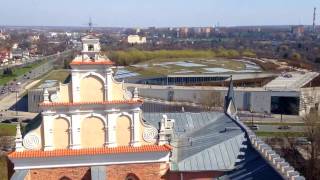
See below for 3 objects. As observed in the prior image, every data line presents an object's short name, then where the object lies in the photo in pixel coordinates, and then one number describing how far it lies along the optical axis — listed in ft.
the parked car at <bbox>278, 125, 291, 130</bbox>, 229.49
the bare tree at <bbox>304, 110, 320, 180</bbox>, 133.59
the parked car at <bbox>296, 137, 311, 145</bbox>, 178.35
